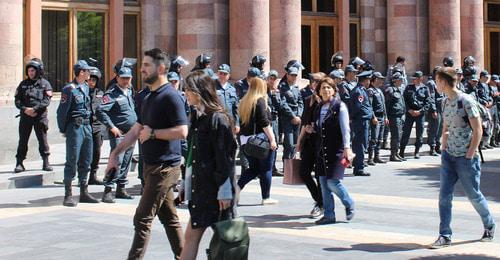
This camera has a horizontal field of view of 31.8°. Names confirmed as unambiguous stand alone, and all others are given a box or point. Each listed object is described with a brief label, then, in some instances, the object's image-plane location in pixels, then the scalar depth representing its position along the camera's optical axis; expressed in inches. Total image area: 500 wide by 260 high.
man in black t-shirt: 277.9
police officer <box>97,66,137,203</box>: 465.4
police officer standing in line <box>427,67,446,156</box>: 748.0
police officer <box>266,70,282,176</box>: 573.8
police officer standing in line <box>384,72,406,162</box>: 689.5
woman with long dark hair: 259.9
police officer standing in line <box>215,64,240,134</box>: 527.8
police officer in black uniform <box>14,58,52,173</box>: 571.8
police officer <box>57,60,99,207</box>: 451.2
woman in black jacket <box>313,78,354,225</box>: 388.5
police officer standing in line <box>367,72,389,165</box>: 654.5
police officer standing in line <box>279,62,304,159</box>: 585.0
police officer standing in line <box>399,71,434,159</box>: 711.7
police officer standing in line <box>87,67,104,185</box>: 517.7
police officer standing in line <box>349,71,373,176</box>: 605.6
